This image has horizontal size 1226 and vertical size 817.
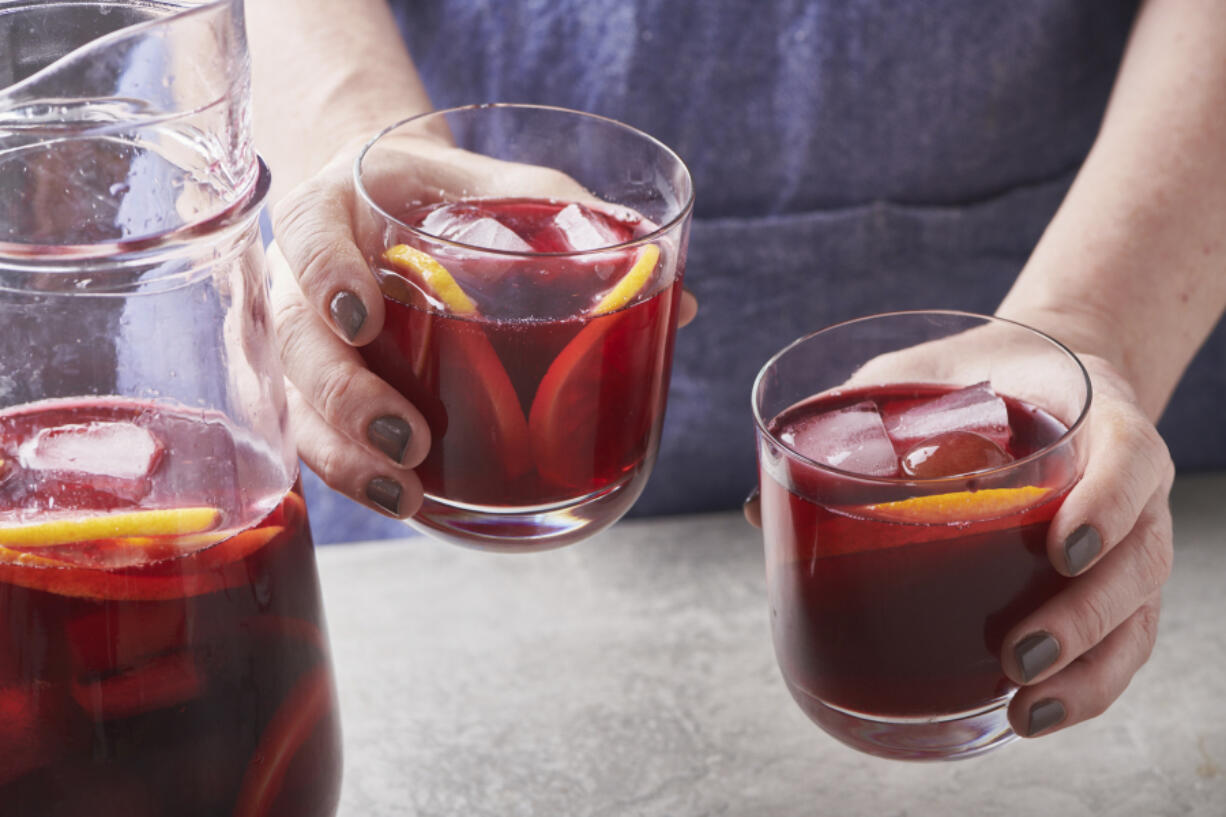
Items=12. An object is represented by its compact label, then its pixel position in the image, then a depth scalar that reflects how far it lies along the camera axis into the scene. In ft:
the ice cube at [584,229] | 2.23
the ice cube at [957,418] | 2.18
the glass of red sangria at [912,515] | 2.09
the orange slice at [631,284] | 2.14
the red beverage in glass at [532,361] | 2.13
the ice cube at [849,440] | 2.15
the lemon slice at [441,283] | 2.13
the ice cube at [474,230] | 2.19
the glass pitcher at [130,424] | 1.86
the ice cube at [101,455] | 1.90
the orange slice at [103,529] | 1.88
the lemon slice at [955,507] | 2.06
